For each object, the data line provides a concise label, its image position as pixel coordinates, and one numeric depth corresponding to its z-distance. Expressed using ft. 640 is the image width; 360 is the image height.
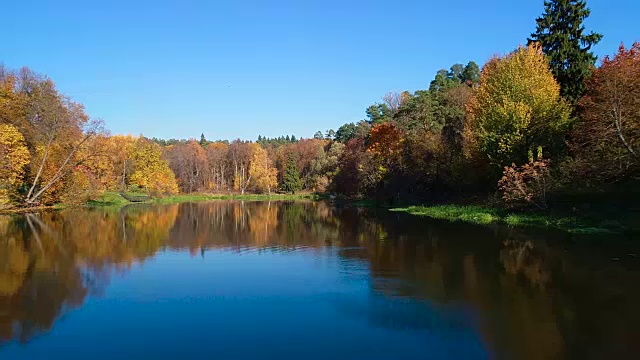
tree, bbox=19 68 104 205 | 137.39
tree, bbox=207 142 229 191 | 337.11
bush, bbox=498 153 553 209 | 88.38
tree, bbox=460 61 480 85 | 257.34
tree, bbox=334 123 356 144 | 319.27
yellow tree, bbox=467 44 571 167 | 100.53
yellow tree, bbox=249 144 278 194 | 320.29
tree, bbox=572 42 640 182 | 71.87
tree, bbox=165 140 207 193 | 316.60
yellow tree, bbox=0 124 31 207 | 115.24
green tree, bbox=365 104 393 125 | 235.40
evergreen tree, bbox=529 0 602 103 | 111.04
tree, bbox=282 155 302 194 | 316.19
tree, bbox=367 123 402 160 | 169.99
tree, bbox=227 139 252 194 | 330.95
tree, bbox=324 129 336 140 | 454.81
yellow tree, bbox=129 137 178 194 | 249.96
